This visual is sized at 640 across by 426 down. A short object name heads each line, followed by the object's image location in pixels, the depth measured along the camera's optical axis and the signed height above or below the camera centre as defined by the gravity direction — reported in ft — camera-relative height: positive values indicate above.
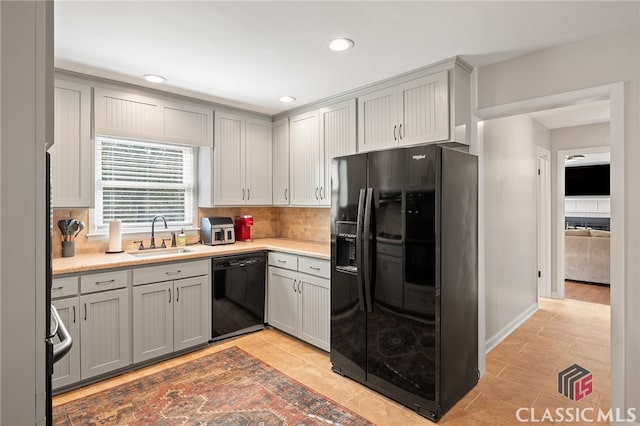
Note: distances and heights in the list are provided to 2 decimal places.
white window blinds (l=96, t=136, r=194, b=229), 11.18 +1.11
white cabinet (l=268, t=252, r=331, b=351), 10.67 -2.79
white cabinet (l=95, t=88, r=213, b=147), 10.10 +3.06
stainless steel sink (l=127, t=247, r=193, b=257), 11.14 -1.26
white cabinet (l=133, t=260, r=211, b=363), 9.67 -2.85
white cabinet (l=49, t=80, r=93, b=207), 9.21 +1.81
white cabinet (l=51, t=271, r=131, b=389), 8.36 -2.83
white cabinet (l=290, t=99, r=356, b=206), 11.41 +2.39
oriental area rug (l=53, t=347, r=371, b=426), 7.48 -4.45
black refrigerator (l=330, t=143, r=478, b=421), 7.56 -1.46
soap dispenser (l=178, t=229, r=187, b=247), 12.35 -0.94
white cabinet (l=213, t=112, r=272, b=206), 12.78 +2.06
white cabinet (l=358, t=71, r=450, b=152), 8.76 +2.78
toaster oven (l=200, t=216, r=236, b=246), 12.67 -0.64
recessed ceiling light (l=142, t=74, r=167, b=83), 9.85 +3.94
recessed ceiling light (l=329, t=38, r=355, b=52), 7.60 +3.84
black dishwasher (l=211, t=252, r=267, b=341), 11.35 -2.77
